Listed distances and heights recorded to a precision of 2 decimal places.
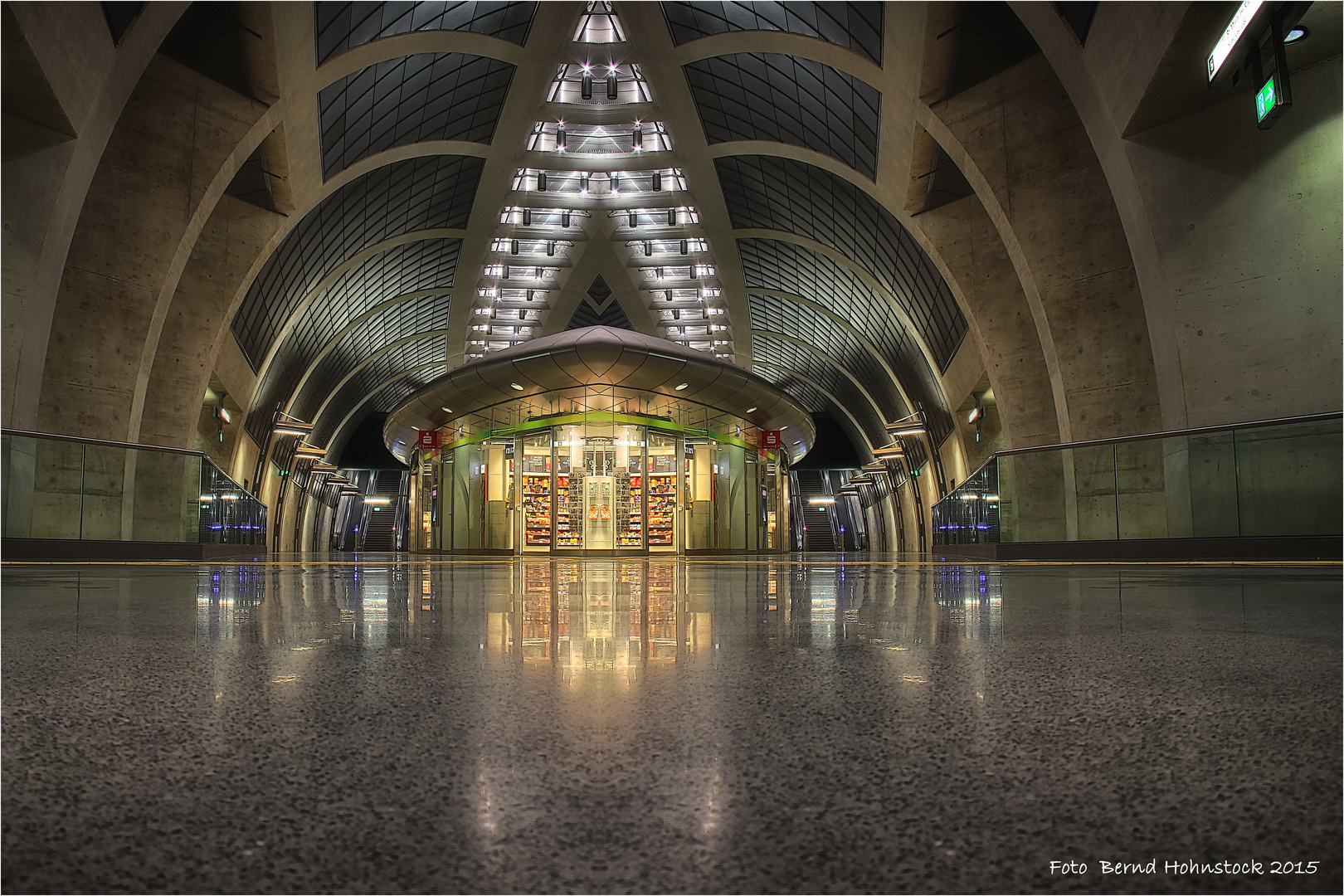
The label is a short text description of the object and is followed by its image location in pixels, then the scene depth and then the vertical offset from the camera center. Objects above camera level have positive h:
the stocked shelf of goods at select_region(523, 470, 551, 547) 25.17 +0.05
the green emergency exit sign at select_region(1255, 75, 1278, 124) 9.84 +4.87
